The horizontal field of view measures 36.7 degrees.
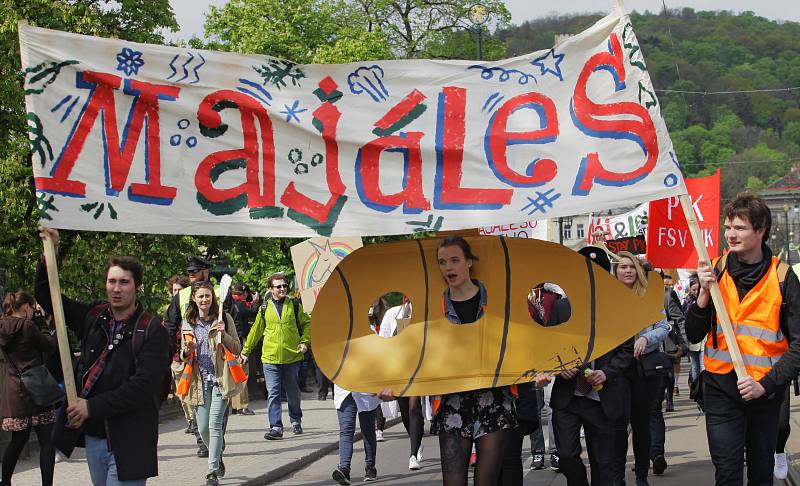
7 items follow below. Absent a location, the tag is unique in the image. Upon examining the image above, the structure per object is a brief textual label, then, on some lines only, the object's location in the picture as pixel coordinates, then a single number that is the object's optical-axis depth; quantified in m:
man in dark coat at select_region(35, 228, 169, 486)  6.09
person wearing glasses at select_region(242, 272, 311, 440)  14.73
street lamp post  31.12
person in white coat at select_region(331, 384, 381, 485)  10.95
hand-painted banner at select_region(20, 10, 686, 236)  6.55
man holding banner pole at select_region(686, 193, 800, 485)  6.43
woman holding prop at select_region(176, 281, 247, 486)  10.95
